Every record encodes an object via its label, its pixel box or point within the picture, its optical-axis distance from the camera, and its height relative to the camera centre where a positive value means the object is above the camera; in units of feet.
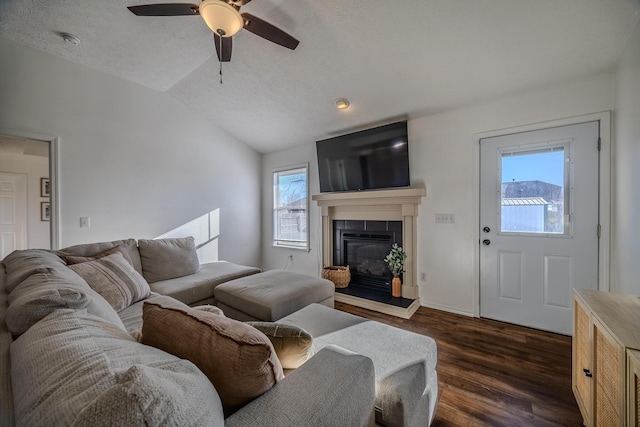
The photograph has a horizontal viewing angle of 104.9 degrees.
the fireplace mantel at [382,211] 9.86 +0.02
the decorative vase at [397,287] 9.97 -3.09
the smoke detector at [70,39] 7.46 +5.36
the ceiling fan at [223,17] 4.87 +4.26
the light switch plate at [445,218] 9.16 -0.28
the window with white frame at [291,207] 13.61 +0.27
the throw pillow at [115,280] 5.63 -1.63
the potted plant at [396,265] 9.98 -2.20
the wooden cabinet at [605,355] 3.02 -2.13
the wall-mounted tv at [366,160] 9.93 +2.29
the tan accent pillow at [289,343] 3.18 -1.70
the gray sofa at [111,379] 1.34 -1.13
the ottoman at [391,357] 3.20 -2.35
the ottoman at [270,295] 6.50 -2.38
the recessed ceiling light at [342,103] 9.30 +4.16
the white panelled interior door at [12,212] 12.25 +0.03
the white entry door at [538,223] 7.09 -0.39
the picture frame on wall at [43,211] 13.16 +0.08
